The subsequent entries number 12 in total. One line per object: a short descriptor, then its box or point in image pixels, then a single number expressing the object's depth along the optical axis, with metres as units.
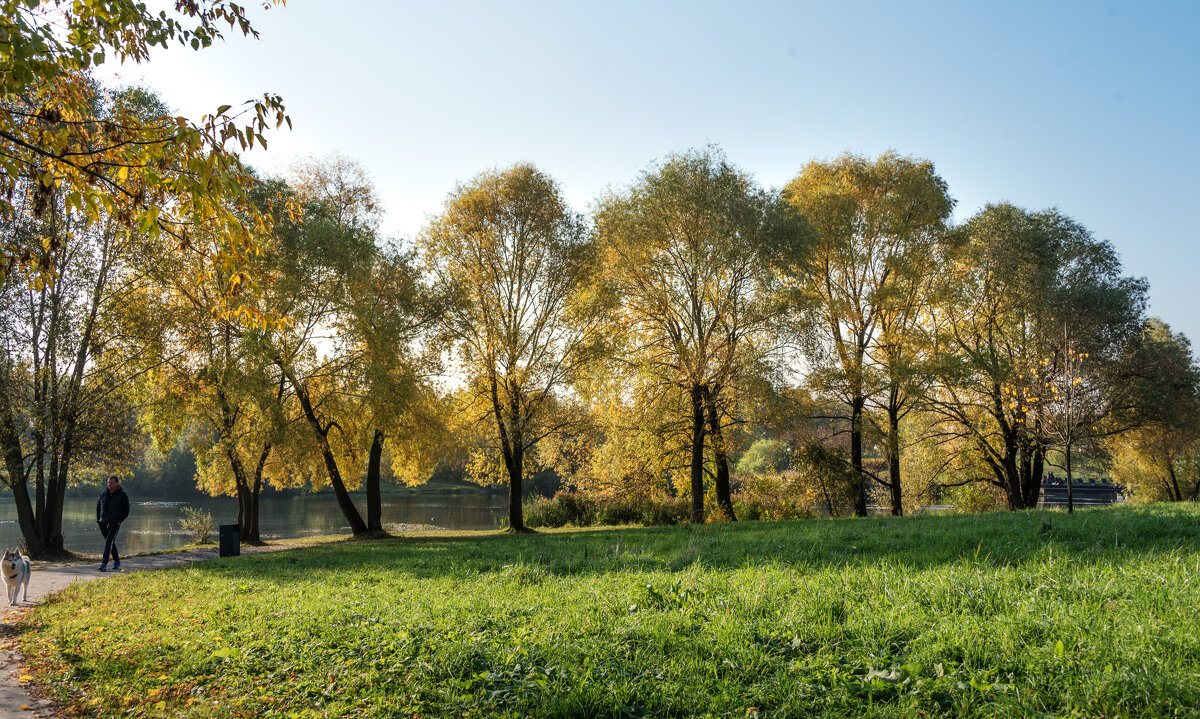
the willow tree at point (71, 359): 17.66
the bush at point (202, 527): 23.25
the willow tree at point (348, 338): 20.27
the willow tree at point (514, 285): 24.48
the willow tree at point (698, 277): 23.16
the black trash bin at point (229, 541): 17.52
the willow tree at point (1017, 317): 25.33
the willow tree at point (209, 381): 18.84
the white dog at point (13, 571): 10.32
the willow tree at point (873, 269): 25.86
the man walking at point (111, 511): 15.12
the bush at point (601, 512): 28.95
